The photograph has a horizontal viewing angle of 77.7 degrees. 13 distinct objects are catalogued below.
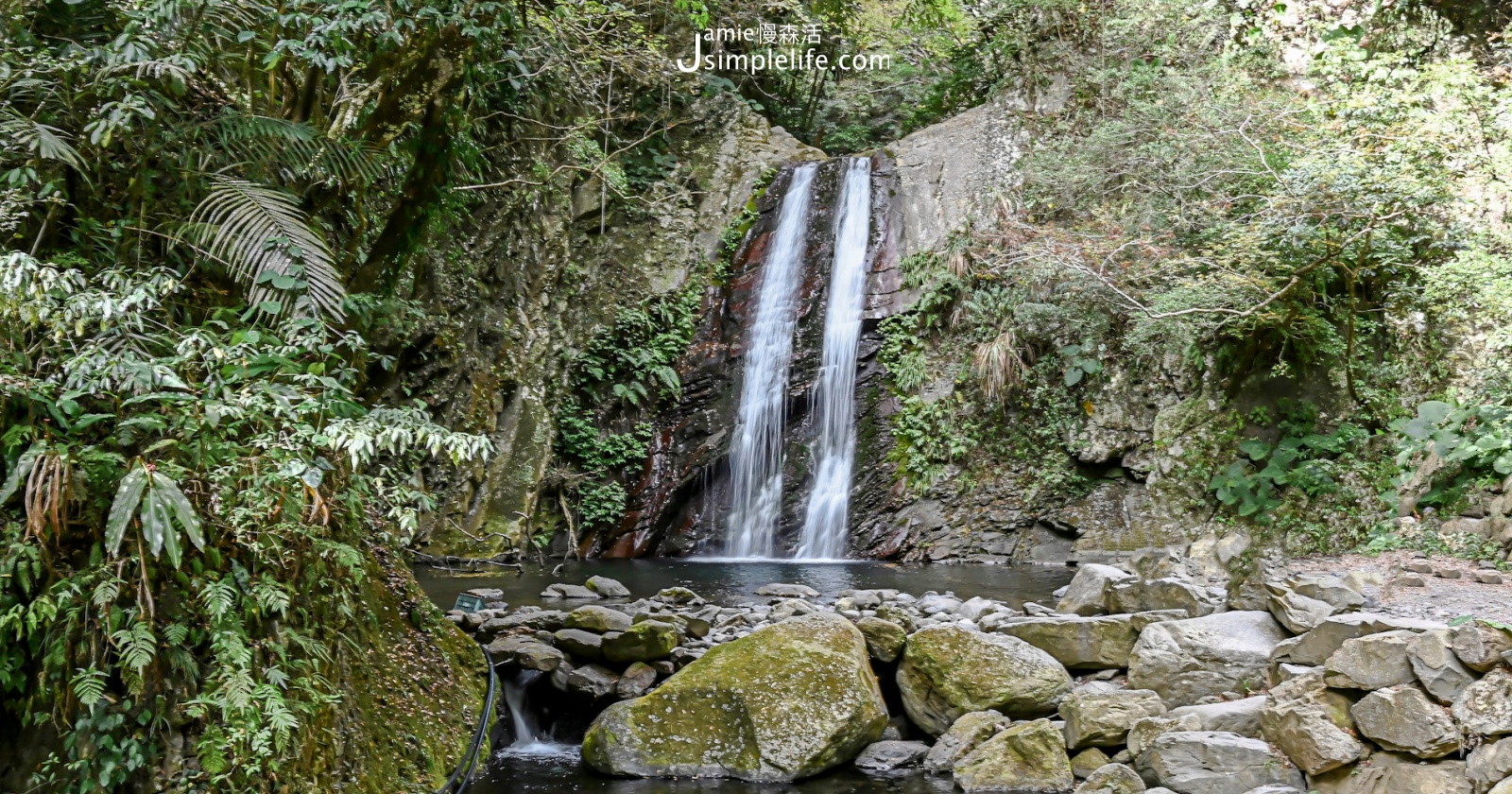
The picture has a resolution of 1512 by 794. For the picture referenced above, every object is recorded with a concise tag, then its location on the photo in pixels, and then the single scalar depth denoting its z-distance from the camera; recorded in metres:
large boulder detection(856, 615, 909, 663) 5.74
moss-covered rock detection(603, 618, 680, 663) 5.79
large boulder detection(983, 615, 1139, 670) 5.70
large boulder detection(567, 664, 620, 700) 5.59
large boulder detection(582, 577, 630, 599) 8.62
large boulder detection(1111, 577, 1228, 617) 6.26
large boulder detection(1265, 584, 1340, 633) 5.09
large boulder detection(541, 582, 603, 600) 8.44
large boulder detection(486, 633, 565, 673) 5.68
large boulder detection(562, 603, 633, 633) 6.21
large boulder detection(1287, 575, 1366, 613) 5.30
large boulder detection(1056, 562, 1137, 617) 6.82
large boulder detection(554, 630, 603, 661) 5.86
